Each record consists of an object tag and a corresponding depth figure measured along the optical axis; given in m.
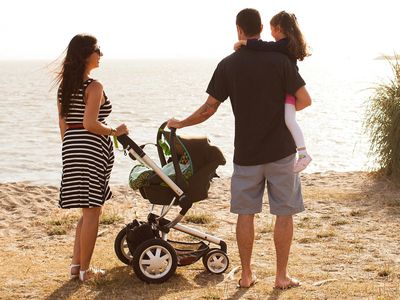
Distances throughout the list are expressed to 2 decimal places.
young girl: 5.67
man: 5.68
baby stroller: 6.15
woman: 5.87
